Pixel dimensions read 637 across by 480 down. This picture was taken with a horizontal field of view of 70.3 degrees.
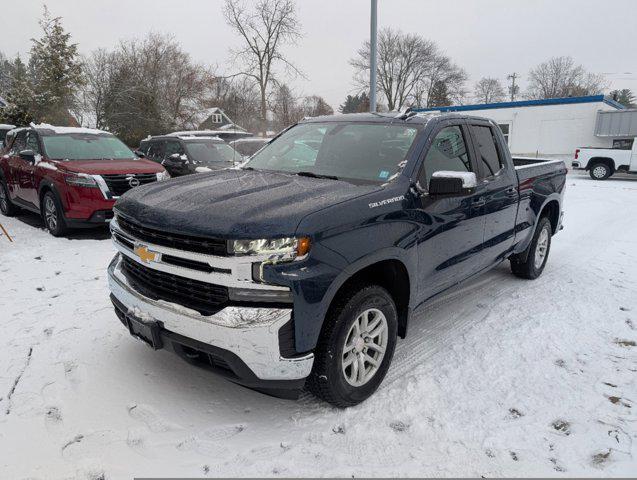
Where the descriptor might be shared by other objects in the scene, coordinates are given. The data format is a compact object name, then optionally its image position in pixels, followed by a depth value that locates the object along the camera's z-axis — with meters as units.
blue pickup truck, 2.44
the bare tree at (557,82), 64.06
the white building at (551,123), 25.19
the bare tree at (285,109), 43.94
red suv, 6.88
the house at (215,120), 48.15
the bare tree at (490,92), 74.50
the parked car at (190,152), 10.16
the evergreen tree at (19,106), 28.22
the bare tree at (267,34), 32.09
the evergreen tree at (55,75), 29.69
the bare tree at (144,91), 34.97
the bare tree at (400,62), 53.47
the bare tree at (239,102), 41.58
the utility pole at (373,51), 10.04
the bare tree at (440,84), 55.06
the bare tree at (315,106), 57.80
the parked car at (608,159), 17.75
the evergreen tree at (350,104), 79.11
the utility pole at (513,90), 75.38
